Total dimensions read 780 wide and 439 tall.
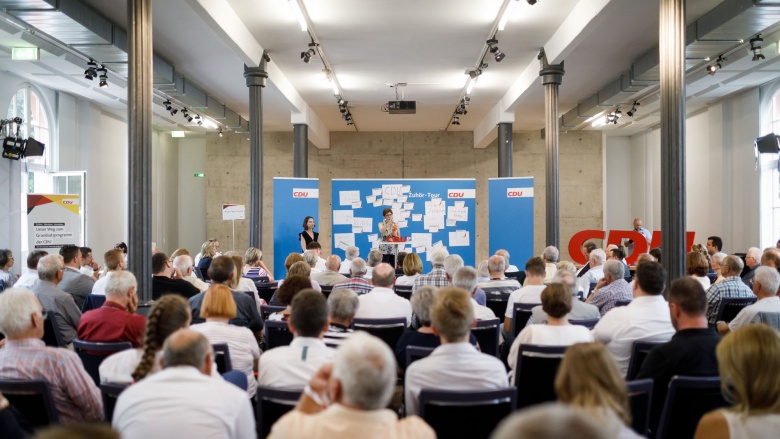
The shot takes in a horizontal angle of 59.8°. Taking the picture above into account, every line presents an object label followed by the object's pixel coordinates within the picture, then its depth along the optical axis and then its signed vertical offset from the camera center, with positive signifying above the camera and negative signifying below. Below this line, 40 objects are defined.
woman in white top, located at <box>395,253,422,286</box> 7.48 -0.55
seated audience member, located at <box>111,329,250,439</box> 2.21 -0.62
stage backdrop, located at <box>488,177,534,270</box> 13.35 -0.03
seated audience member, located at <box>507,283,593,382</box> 3.84 -0.63
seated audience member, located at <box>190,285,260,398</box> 3.77 -0.62
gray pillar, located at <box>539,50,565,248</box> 11.53 +1.40
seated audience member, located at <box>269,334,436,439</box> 1.94 -0.54
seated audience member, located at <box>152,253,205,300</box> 6.48 -0.60
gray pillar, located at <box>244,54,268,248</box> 11.48 +1.24
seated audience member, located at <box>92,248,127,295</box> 7.41 -0.42
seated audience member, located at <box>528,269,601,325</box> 4.99 -0.71
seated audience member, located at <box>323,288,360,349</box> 4.06 -0.54
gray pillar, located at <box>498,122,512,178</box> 16.03 +1.65
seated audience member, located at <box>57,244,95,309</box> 7.10 -0.64
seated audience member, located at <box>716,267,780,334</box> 5.04 -0.62
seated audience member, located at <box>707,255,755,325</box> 6.19 -0.68
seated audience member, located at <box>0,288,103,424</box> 3.11 -0.65
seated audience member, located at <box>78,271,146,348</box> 4.07 -0.60
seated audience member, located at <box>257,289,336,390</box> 3.09 -0.62
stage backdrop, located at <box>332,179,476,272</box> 14.89 +0.22
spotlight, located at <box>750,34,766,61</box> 9.09 +2.30
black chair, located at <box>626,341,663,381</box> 3.83 -0.78
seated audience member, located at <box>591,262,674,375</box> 4.06 -0.63
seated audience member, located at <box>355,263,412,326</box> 5.39 -0.66
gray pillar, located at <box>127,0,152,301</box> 6.37 +0.74
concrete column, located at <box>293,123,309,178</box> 15.71 +1.66
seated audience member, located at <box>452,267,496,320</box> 5.55 -0.49
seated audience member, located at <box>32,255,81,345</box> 5.74 -0.64
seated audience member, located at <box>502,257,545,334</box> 5.80 -0.62
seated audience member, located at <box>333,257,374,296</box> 6.47 -0.60
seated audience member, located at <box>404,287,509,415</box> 2.99 -0.65
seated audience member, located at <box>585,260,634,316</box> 6.06 -0.65
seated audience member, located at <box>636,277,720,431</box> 3.21 -0.62
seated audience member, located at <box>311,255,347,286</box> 7.38 -0.60
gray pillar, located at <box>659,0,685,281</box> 6.57 +0.78
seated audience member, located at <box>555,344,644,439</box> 1.92 -0.49
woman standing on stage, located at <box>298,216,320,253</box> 12.64 -0.24
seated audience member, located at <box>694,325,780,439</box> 2.11 -0.54
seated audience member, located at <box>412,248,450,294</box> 6.75 -0.60
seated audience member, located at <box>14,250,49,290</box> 7.13 -0.53
